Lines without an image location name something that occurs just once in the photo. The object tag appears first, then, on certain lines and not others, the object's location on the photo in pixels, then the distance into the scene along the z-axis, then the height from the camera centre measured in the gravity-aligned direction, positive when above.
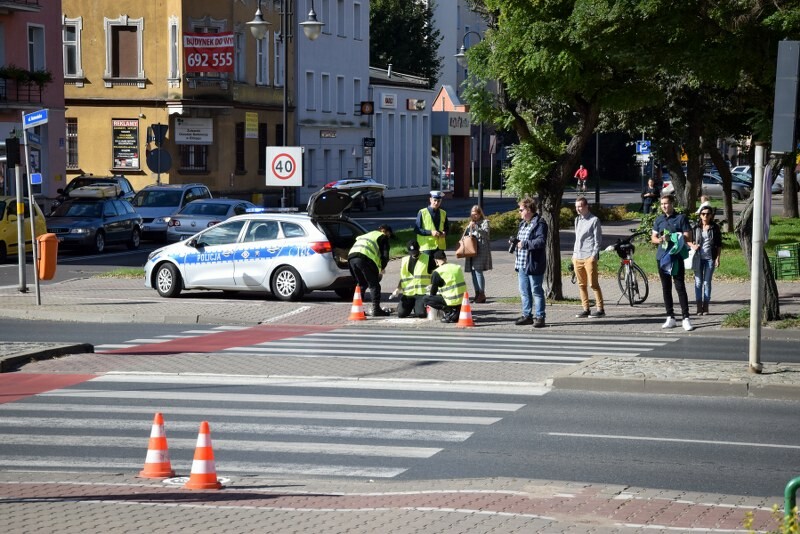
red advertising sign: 54.03 +5.54
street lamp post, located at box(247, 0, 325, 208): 30.09 +3.69
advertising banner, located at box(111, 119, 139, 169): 55.97 +1.82
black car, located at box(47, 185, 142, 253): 37.47 -1.09
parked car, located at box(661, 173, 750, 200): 72.88 +0.00
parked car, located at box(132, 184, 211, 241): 43.06 -0.58
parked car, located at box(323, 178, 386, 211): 58.84 -0.16
